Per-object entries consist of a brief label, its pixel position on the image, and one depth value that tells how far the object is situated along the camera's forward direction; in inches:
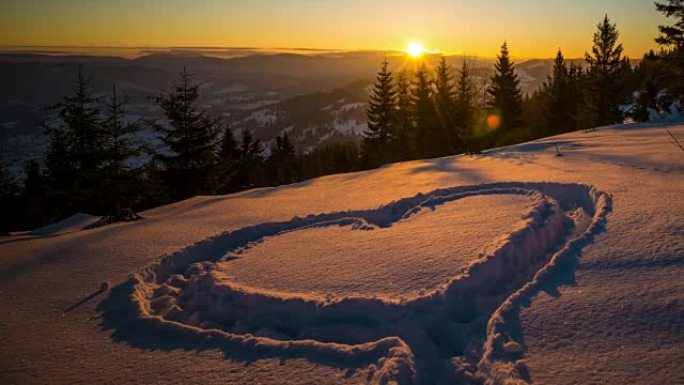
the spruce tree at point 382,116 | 1658.5
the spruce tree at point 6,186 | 1560.0
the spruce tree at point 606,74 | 1513.3
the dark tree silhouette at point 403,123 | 1619.1
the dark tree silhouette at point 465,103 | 1412.0
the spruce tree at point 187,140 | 978.1
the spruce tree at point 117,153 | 838.6
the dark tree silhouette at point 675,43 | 1104.2
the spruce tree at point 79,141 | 898.1
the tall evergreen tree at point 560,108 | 1631.4
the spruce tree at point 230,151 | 1471.5
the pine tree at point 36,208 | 1224.8
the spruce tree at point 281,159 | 1998.0
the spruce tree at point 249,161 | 1650.5
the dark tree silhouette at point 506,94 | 1705.2
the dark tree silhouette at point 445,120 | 1545.3
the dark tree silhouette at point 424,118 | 1573.6
